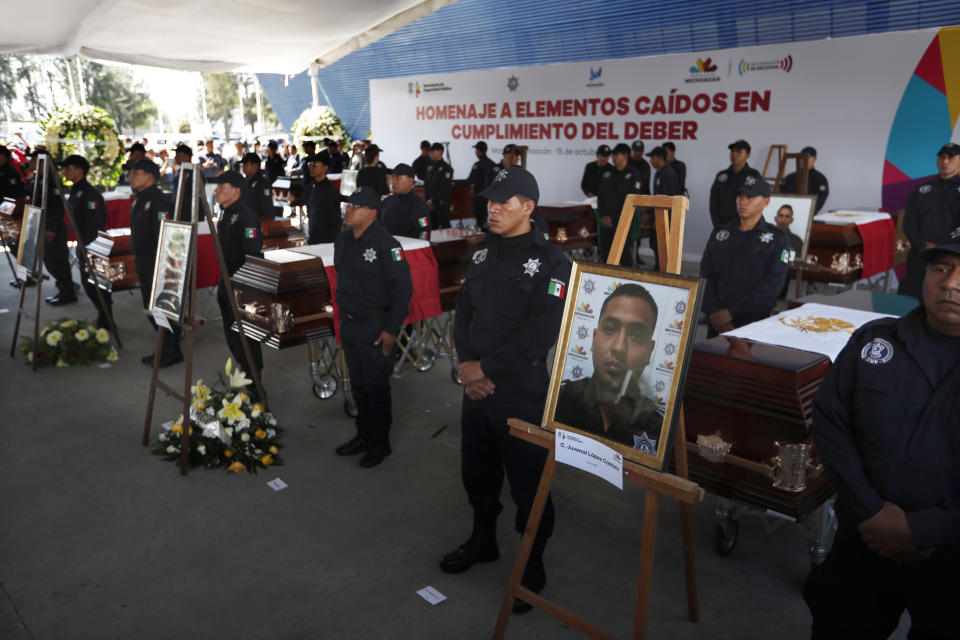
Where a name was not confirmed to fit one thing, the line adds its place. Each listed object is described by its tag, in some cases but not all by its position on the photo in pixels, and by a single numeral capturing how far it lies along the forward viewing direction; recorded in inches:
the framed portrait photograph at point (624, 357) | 74.1
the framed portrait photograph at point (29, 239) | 209.9
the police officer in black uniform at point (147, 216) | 201.9
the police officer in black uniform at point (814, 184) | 296.2
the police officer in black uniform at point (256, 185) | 267.7
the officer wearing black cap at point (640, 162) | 322.3
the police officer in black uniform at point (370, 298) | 139.5
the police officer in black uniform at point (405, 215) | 211.8
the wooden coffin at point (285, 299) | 158.6
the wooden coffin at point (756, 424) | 93.0
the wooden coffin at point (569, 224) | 300.8
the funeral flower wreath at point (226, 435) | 146.2
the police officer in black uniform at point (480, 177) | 362.6
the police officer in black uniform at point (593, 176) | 341.7
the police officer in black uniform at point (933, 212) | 195.0
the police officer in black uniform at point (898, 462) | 62.7
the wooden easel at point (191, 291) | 140.7
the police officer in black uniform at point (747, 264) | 137.7
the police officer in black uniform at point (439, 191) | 361.1
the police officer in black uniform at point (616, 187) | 286.7
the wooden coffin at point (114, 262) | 233.6
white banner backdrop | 301.7
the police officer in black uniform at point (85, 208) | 230.2
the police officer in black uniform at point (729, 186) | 251.9
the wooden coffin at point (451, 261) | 191.5
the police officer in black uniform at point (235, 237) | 171.6
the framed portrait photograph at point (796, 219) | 215.3
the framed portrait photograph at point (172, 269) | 144.6
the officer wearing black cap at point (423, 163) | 414.9
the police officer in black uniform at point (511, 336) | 96.6
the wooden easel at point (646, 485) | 73.9
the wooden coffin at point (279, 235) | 260.7
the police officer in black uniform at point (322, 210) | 240.2
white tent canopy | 249.4
